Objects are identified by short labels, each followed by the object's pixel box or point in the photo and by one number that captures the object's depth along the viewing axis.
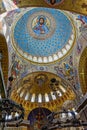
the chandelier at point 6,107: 8.12
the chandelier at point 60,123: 9.61
